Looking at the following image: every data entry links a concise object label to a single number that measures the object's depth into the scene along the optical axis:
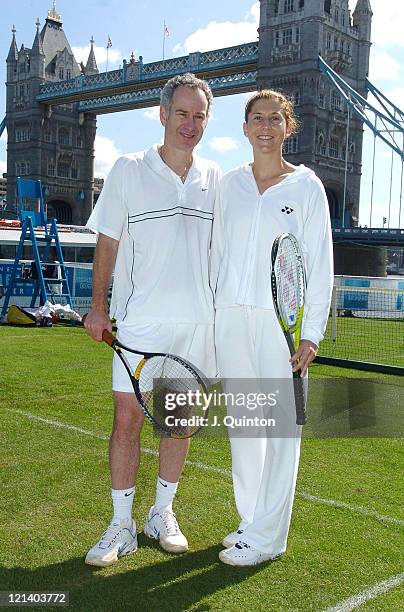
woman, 3.73
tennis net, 13.68
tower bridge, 66.69
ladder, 18.20
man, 3.86
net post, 14.21
